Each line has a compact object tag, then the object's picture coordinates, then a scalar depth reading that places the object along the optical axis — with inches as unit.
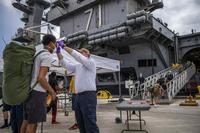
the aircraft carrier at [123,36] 662.6
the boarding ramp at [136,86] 476.8
